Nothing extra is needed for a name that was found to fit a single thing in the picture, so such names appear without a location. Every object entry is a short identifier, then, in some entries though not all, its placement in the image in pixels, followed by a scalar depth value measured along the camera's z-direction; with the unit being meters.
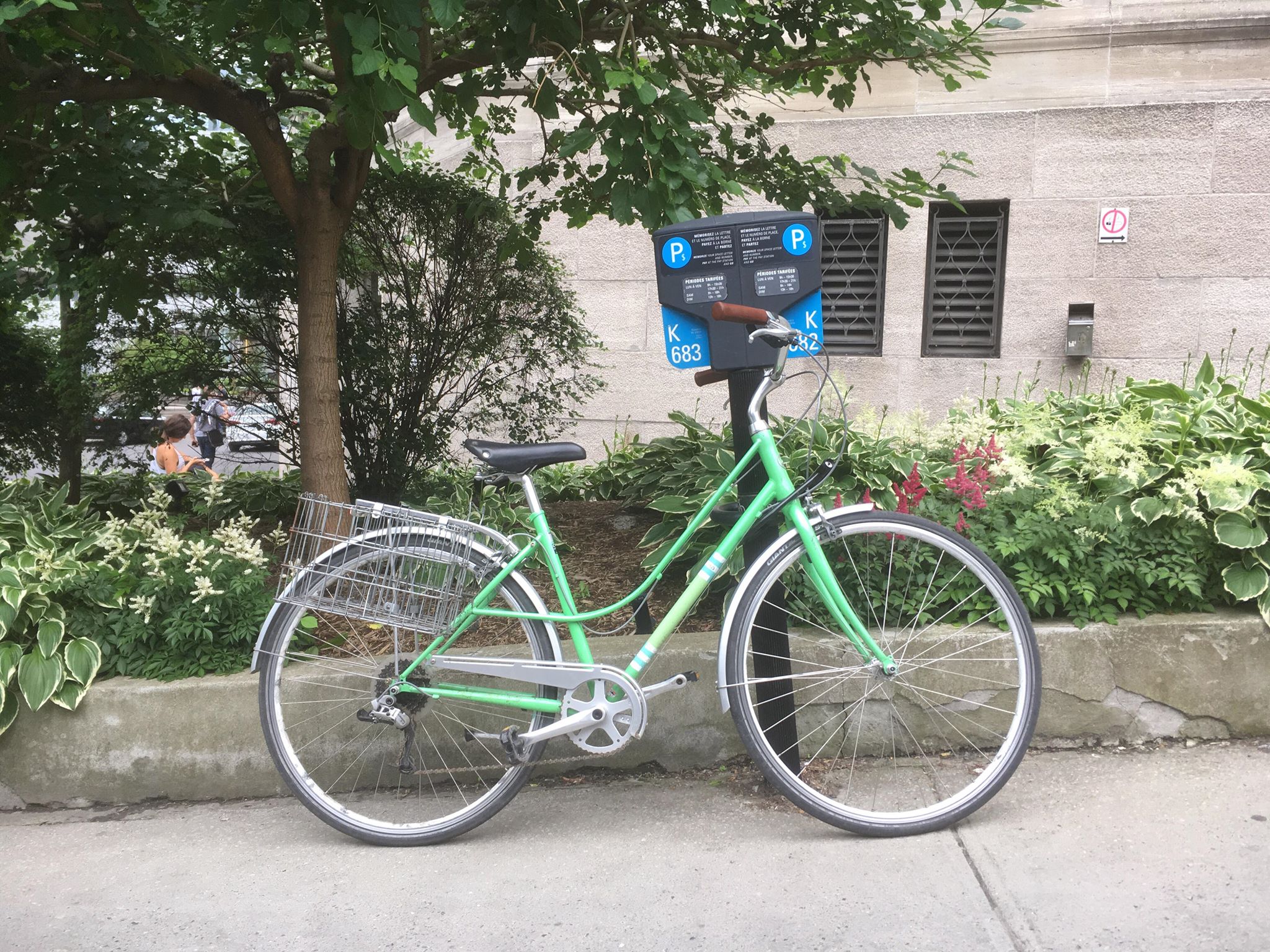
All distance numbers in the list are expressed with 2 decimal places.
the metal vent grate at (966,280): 8.02
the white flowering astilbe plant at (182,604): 3.61
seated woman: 6.62
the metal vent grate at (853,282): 8.06
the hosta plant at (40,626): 3.45
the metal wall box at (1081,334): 7.83
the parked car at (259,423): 5.72
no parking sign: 7.72
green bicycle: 3.02
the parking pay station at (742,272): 3.09
